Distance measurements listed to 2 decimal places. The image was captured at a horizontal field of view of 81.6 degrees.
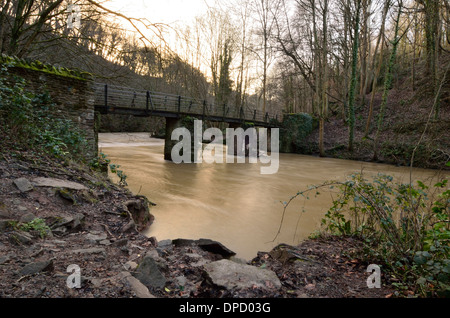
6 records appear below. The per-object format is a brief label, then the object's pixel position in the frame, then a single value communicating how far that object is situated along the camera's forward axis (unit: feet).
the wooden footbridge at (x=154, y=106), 39.52
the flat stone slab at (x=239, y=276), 7.59
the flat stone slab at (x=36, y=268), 6.80
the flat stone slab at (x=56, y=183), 13.40
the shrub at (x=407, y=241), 6.66
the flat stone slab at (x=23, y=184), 12.22
